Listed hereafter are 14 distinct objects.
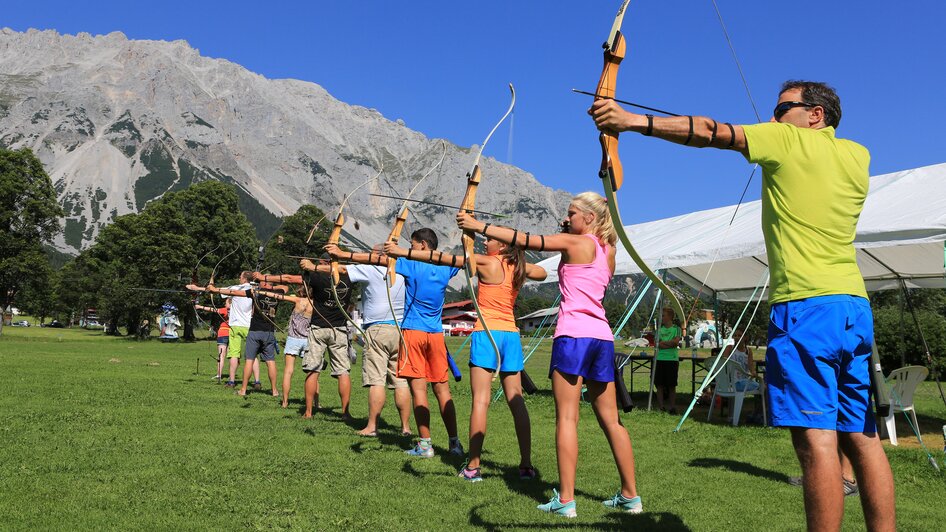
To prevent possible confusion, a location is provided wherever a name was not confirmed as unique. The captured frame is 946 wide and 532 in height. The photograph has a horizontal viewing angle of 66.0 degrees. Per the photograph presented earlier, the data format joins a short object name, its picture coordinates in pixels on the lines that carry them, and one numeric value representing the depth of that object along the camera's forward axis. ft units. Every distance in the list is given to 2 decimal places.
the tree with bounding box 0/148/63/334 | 126.21
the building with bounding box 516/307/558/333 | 406.13
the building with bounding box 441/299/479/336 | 290.15
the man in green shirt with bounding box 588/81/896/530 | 8.70
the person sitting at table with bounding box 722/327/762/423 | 32.68
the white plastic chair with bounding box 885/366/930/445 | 26.91
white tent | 25.39
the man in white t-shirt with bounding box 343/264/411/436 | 23.54
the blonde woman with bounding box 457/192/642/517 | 13.97
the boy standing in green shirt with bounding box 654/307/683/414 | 36.94
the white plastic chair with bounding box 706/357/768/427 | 33.09
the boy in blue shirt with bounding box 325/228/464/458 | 20.21
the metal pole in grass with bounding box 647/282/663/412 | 35.18
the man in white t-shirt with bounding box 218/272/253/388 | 38.58
